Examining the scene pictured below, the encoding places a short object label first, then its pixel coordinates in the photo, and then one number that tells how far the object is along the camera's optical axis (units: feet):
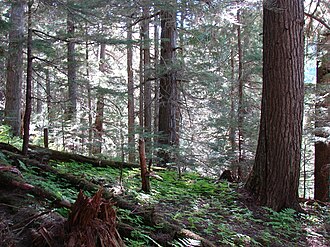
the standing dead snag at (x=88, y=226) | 9.41
